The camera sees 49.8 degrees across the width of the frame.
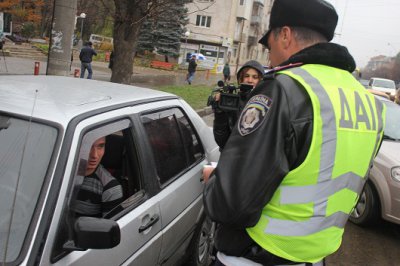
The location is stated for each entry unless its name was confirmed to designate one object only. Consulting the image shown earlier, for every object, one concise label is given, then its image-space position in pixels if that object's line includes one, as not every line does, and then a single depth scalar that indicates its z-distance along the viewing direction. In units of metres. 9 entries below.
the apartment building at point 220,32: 50.16
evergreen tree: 39.32
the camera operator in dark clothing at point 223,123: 3.54
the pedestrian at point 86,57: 16.42
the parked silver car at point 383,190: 4.90
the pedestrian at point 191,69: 22.92
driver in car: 2.30
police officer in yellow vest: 1.53
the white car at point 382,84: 28.68
